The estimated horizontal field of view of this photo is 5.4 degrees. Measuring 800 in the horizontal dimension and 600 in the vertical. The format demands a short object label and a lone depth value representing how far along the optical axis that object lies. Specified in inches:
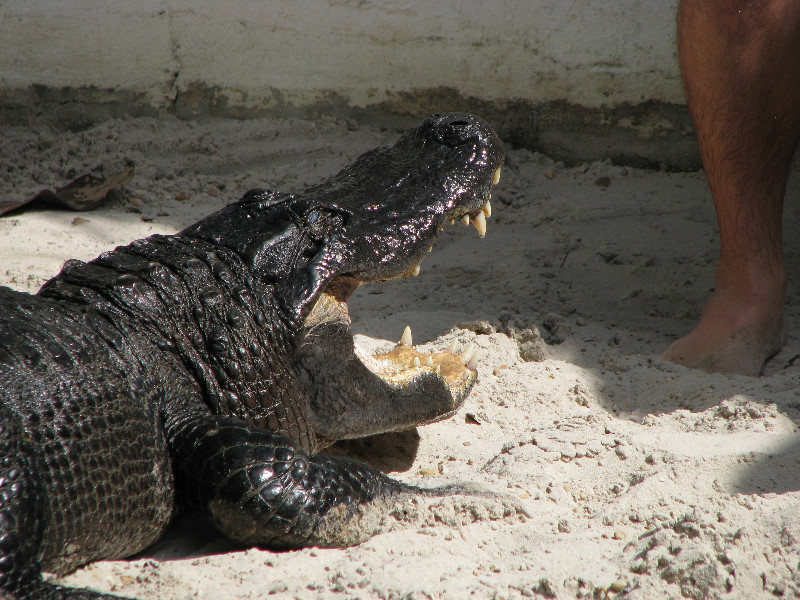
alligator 331.2
